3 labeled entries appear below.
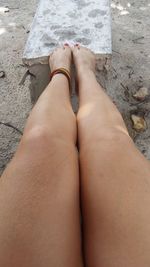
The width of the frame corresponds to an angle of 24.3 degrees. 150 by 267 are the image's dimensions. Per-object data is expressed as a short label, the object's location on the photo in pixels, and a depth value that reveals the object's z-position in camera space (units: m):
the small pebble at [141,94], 1.91
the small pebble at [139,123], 1.76
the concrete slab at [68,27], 1.70
